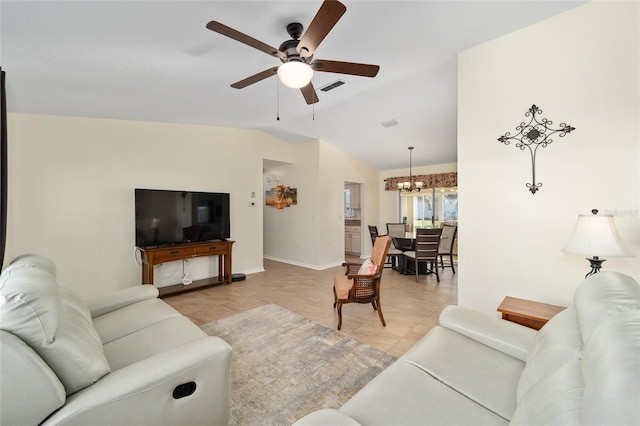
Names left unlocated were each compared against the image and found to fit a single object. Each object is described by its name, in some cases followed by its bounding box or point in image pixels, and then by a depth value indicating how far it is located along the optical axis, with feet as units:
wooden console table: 12.51
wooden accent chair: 9.35
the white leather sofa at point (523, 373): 2.23
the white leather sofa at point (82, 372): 3.04
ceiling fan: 5.16
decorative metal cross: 7.46
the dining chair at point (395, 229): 20.21
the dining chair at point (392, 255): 17.46
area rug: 5.77
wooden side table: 6.37
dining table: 17.29
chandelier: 20.11
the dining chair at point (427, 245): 15.43
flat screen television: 12.85
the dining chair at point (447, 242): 17.37
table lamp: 5.58
